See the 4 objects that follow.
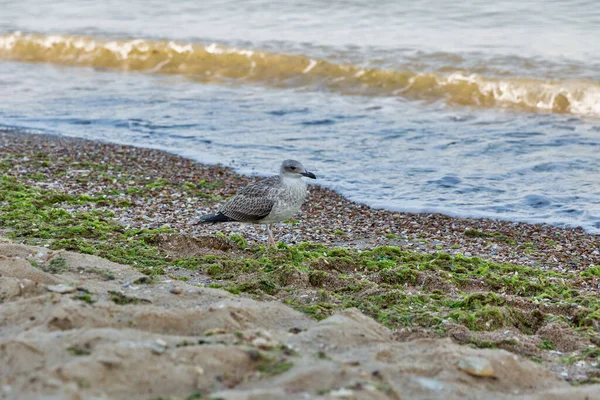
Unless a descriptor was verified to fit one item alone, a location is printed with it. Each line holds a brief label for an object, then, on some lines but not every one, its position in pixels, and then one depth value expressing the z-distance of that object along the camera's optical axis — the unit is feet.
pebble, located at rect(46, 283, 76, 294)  31.94
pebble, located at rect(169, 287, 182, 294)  34.60
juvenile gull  50.34
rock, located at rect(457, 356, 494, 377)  26.43
